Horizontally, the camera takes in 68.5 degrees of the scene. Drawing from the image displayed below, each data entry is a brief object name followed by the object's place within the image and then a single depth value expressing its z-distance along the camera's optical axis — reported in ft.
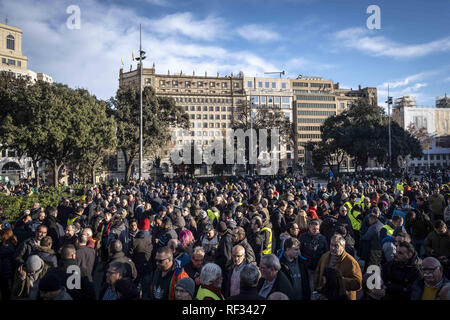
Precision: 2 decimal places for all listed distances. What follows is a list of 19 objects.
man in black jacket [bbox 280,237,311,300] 14.51
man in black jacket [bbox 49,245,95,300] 13.20
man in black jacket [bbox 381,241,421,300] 13.29
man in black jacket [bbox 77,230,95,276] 17.64
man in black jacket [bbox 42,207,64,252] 23.95
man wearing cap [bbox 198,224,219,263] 19.06
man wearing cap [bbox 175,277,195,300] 11.39
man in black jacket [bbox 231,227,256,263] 17.37
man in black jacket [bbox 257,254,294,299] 12.63
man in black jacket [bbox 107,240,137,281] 15.80
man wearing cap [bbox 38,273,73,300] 11.21
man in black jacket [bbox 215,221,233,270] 17.39
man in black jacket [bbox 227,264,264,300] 11.02
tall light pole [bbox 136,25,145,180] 77.00
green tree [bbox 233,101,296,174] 141.18
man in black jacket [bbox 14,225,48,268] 18.07
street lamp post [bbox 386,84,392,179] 110.62
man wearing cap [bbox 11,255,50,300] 14.55
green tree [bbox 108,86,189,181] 112.16
